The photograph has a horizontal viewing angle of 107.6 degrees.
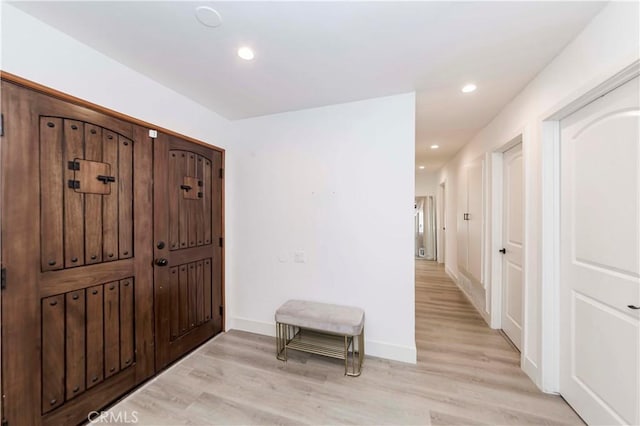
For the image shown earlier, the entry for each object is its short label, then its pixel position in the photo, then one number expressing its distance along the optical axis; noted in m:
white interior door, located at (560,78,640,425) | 1.27
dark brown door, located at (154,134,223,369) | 2.13
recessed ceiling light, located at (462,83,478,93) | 2.12
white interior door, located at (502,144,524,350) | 2.41
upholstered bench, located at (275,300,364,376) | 2.10
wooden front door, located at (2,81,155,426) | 1.31
